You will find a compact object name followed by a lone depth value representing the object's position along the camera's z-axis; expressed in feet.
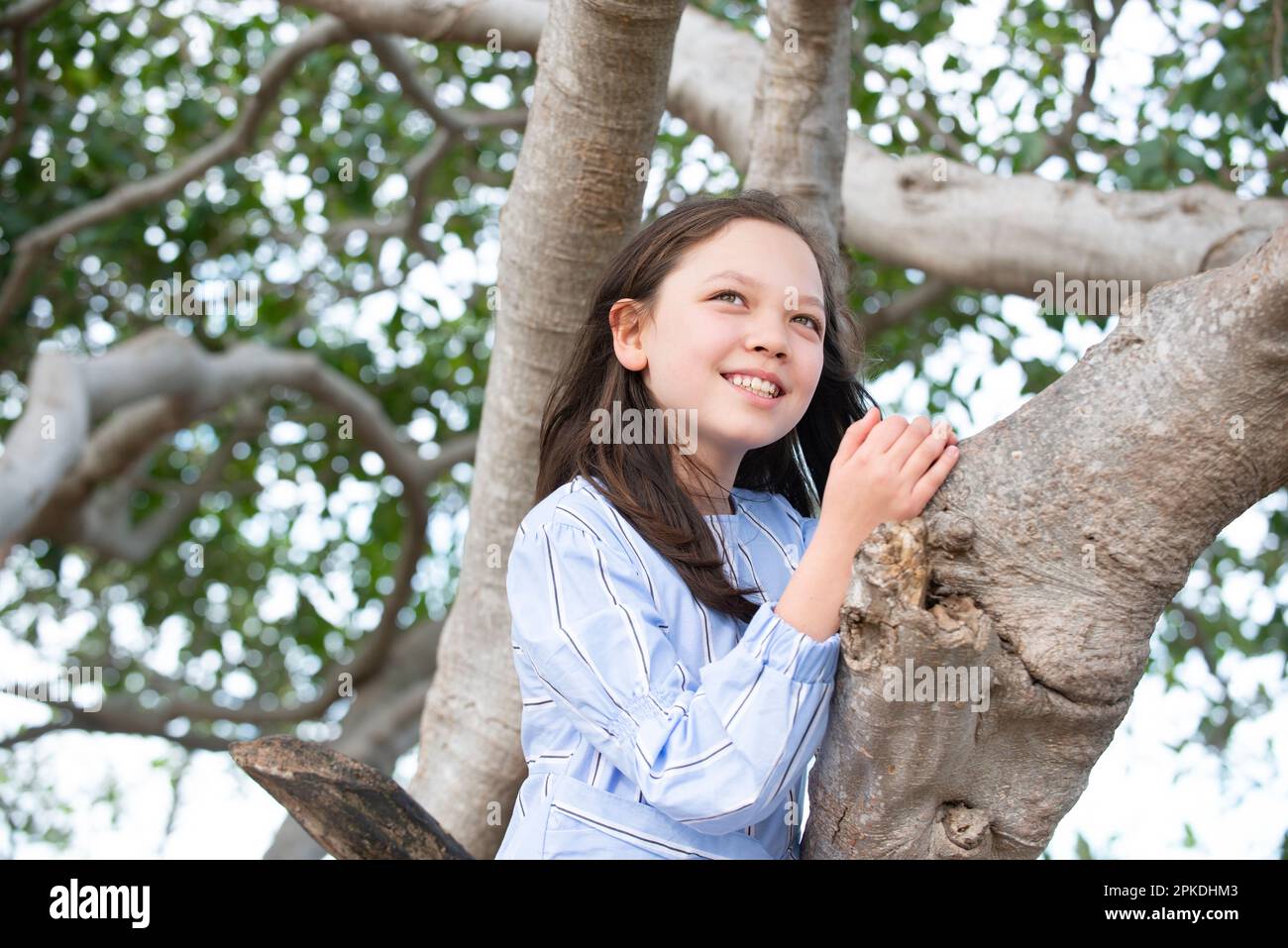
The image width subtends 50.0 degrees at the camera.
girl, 4.49
